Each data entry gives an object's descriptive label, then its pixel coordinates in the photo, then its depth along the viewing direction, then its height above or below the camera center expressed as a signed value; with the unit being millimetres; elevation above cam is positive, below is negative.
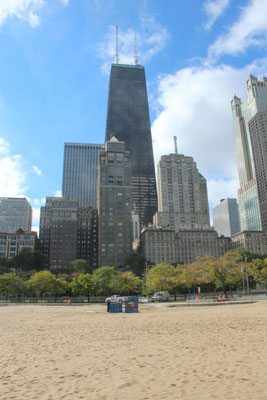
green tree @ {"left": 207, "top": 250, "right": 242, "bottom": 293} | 68500 +2808
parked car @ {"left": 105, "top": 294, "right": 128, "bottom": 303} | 60438 -2515
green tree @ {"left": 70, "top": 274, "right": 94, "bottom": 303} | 73062 +295
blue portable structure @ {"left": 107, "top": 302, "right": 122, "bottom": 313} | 41625 -2759
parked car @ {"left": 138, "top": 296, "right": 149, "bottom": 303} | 67188 -3158
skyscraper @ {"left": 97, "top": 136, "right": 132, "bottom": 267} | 192500 +22702
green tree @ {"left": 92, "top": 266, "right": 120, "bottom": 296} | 81712 +1250
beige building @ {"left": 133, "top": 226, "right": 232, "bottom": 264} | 197250 +17487
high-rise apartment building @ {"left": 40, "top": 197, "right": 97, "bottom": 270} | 197650 +13399
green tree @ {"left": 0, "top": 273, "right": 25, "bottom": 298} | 80625 +785
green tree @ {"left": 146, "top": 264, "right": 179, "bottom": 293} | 73688 +1270
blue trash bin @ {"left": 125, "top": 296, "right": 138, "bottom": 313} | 40906 -2492
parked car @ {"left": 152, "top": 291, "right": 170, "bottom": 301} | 68500 -2574
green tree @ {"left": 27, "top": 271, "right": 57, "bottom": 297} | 81125 +1129
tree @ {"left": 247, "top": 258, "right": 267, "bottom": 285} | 89625 +3071
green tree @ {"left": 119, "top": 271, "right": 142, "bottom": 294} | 87062 +917
